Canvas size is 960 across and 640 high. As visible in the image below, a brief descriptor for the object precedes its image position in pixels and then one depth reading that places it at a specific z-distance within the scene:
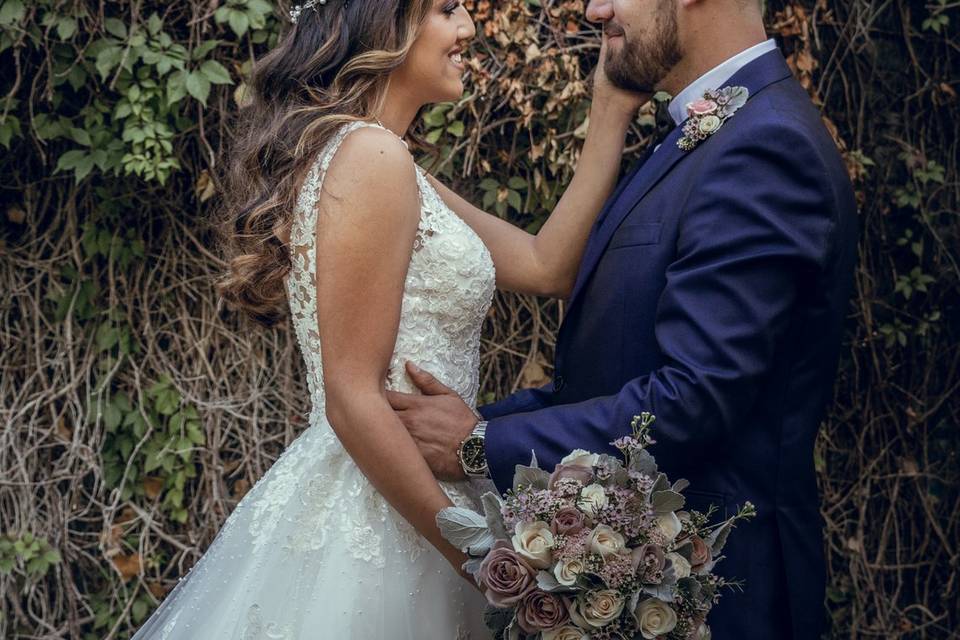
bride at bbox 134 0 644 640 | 2.17
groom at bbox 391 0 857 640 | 2.04
